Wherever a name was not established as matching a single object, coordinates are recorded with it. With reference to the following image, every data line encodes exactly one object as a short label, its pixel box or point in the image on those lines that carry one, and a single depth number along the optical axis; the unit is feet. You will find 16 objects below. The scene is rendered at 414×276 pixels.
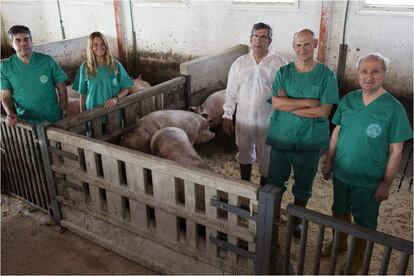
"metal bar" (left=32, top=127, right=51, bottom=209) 11.28
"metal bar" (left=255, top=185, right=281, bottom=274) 7.58
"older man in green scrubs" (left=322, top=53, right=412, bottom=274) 8.09
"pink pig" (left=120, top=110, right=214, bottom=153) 13.01
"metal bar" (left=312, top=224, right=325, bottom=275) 7.25
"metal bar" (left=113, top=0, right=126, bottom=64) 26.89
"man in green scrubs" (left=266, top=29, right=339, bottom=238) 9.68
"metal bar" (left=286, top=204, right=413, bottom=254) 6.38
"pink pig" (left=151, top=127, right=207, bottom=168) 12.03
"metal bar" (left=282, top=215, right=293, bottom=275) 7.68
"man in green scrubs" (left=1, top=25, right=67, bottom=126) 12.23
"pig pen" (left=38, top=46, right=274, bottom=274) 8.59
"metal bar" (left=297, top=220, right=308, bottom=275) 7.46
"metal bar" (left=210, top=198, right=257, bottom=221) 7.98
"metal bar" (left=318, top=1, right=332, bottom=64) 19.36
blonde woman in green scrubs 12.64
